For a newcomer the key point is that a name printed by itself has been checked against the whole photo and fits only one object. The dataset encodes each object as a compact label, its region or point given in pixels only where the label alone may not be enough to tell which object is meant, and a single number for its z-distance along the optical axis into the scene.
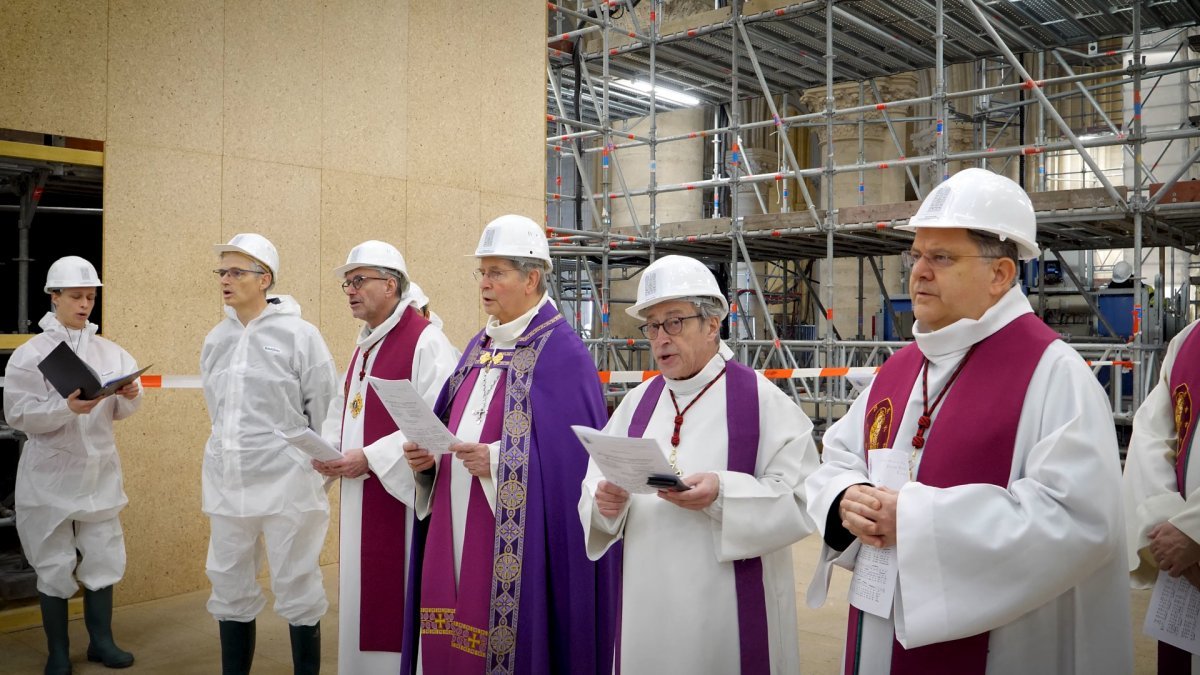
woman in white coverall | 5.21
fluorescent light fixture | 15.33
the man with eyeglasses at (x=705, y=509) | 3.04
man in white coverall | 4.61
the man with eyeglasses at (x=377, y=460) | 4.27
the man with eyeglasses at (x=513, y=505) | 3.67
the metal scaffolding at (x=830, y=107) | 9.74
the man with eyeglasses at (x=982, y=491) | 2.17
